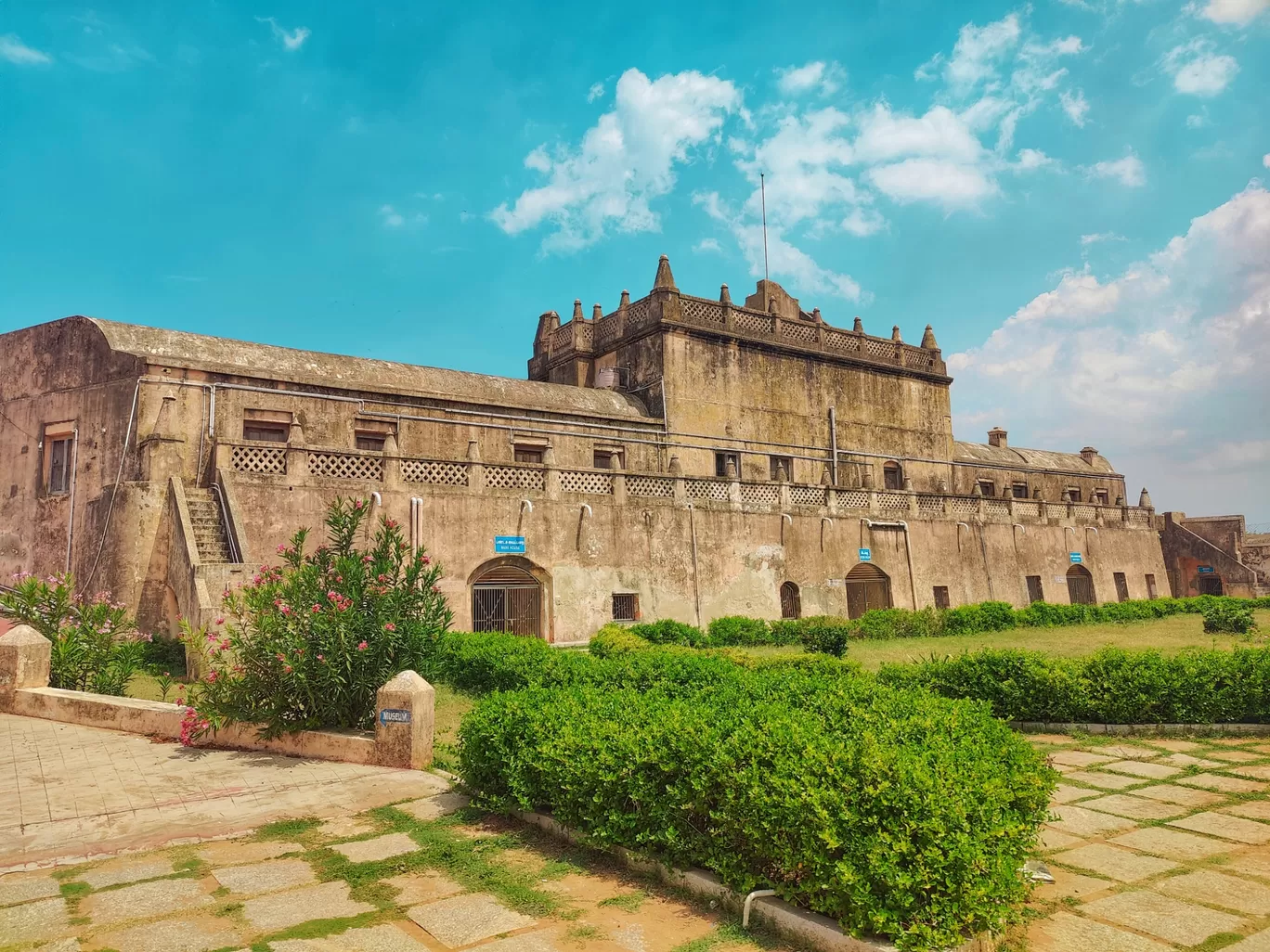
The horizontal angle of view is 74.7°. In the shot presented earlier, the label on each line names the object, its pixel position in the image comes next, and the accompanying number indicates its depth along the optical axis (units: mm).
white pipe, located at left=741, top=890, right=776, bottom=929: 4406
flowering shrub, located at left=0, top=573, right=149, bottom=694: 11406
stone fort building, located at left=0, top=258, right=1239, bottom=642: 15625
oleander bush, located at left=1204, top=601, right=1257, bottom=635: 19156
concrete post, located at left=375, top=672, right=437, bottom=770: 7848
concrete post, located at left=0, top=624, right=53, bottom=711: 10867
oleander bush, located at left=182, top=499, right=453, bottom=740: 8523
